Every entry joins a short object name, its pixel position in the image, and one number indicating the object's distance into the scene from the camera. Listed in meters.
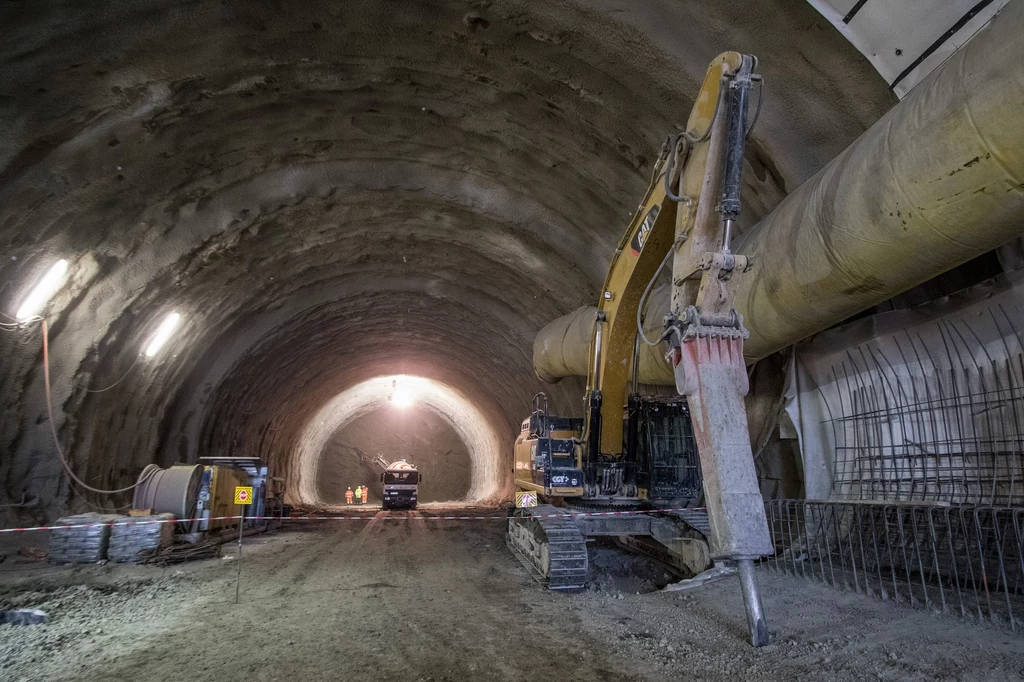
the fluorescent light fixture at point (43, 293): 7.76
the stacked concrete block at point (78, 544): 7.97
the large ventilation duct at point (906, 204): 3.46
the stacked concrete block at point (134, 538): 8.22
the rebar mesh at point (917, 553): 4.55
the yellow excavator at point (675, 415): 4.45
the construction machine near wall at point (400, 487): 21.78
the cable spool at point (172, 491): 9.94
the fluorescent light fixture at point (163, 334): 10.80
